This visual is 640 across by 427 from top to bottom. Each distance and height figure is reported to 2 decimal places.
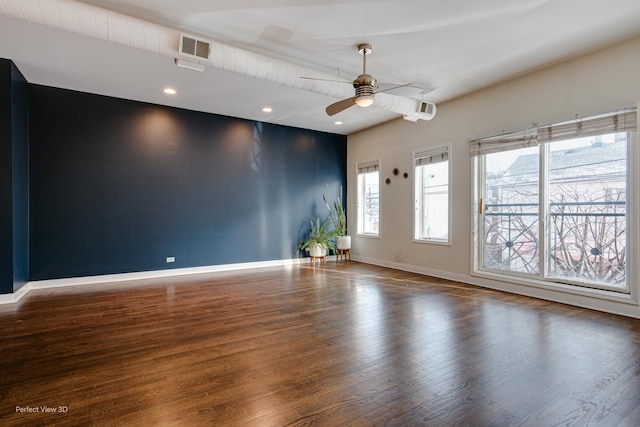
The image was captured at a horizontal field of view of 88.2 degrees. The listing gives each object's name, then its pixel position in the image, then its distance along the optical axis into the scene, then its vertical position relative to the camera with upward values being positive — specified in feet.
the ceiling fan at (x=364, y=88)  12.12 +4.63
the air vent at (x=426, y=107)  16.58 +5.33
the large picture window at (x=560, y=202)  12.50 +0.46
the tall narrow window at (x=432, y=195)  18.93 +1.10
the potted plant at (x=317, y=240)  23.50 -1.96
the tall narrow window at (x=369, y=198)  23.93 +1.12
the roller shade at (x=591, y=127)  11.90 +3.35
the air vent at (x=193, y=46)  10.44 +5.35
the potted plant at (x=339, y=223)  24.58 -0.79
